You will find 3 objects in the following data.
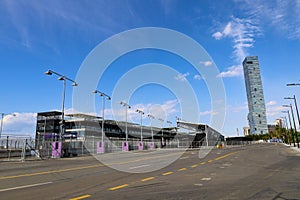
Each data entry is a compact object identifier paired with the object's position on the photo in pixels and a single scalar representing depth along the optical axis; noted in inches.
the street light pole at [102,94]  1412.0
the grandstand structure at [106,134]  1127.6
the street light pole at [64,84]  1057.8
